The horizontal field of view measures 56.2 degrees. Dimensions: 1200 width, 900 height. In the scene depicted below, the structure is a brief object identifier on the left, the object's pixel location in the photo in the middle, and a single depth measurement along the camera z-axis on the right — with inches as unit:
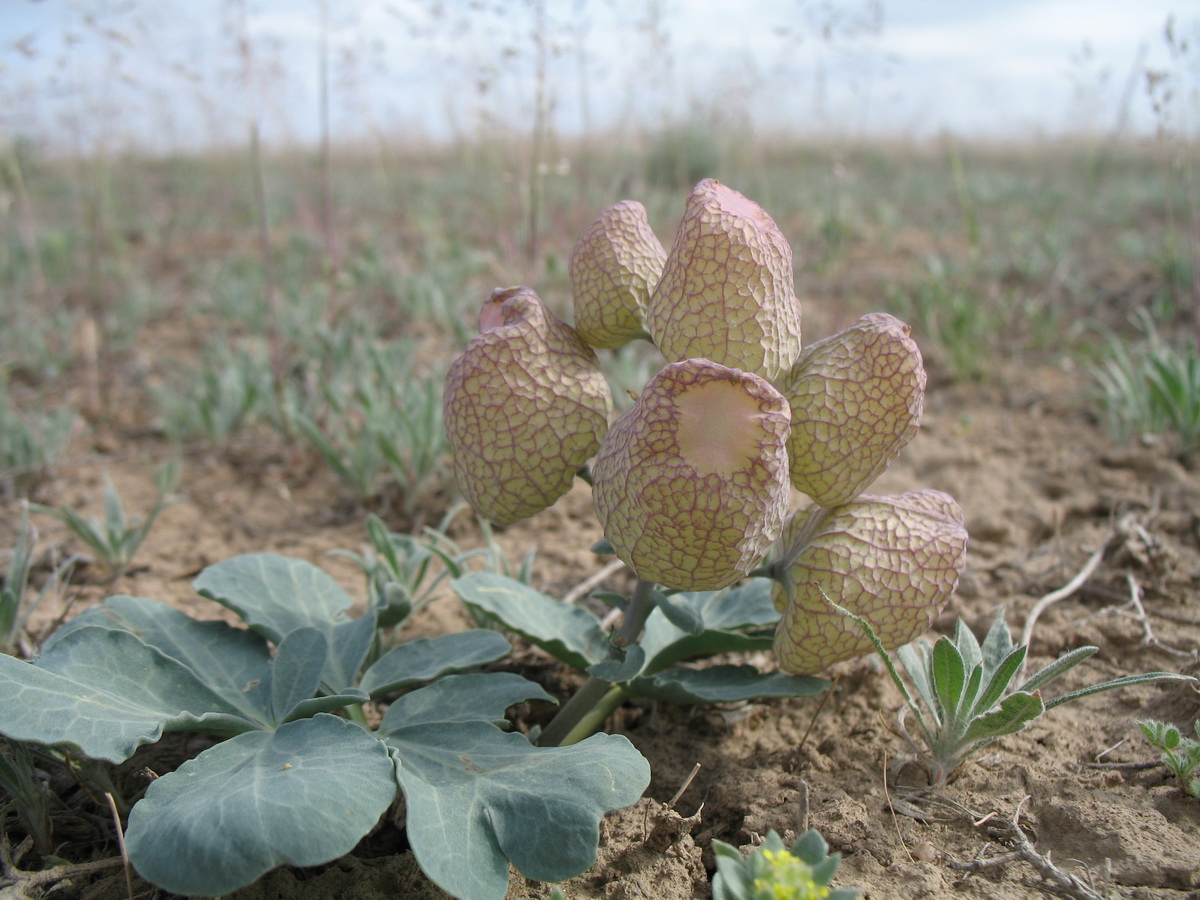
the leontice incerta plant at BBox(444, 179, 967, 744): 6.2
